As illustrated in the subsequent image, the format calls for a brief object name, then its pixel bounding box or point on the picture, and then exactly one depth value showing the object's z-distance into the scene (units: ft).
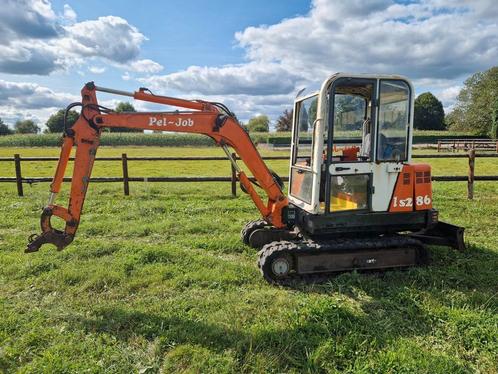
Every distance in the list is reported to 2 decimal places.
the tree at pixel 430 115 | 249.55
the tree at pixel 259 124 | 273.01
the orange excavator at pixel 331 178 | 15.70
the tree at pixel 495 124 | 159.02
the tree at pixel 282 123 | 257.22
